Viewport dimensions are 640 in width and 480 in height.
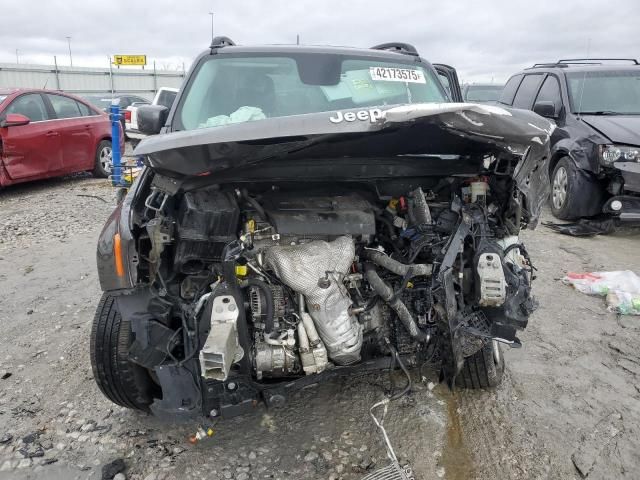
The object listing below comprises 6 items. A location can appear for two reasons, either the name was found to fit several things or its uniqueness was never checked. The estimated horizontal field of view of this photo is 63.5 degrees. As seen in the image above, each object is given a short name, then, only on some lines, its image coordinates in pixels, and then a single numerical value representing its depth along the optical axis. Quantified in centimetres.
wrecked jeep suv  207
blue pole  823
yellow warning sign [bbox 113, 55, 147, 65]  2236
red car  732
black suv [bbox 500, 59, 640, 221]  562
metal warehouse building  1878
